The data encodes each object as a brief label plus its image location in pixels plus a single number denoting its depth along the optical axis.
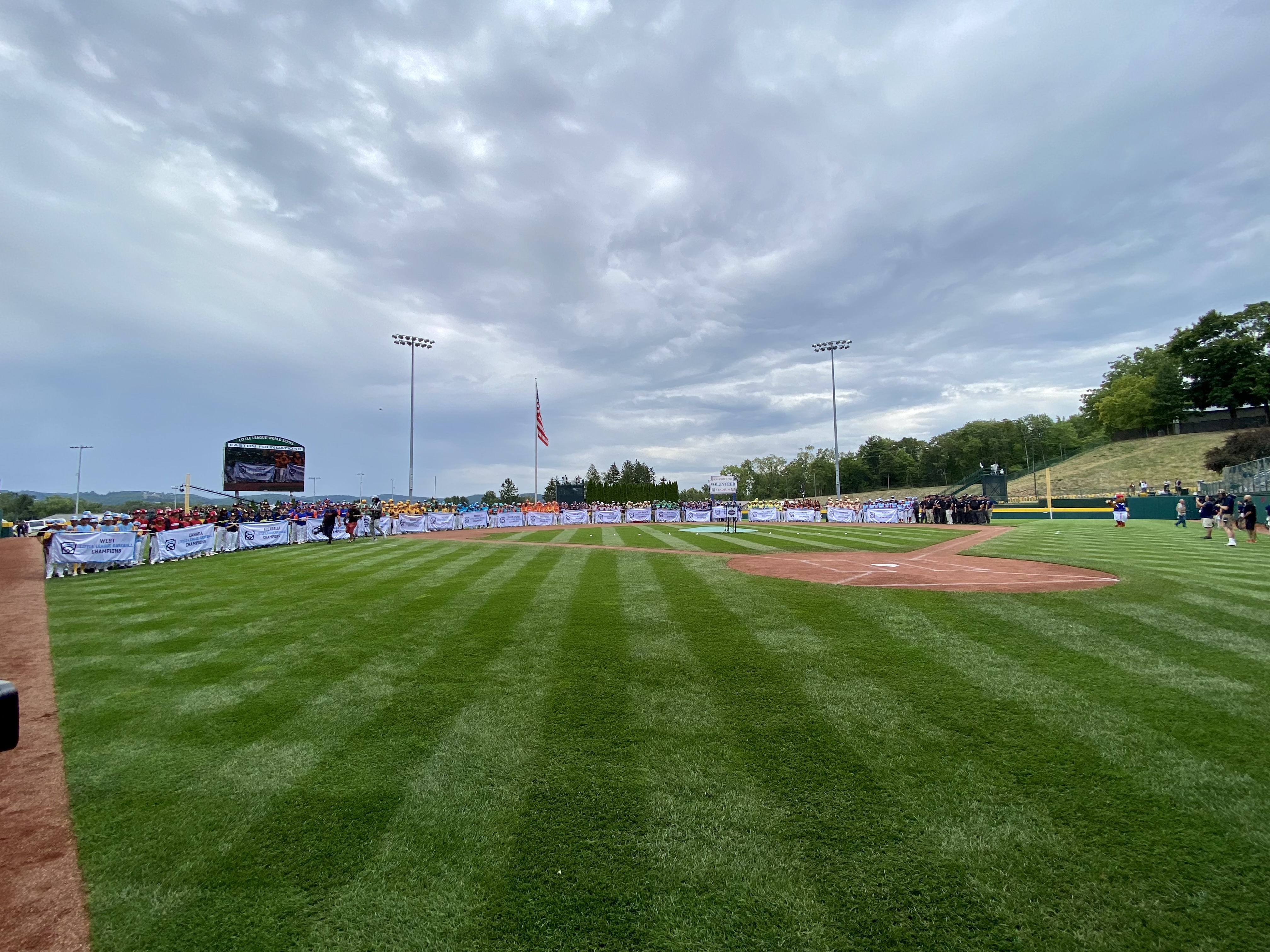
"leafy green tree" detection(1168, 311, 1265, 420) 59.56
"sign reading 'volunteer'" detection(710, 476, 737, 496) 30.20
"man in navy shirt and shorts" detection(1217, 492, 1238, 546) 16.53
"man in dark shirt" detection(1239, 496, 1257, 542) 17.42
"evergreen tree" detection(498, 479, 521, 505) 103.50
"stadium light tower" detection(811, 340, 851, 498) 46.94
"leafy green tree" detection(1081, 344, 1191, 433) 65.38
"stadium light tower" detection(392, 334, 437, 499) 41.38
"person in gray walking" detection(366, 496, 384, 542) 24.59
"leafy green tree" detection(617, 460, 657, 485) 114.25
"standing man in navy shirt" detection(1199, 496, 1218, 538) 19.41
